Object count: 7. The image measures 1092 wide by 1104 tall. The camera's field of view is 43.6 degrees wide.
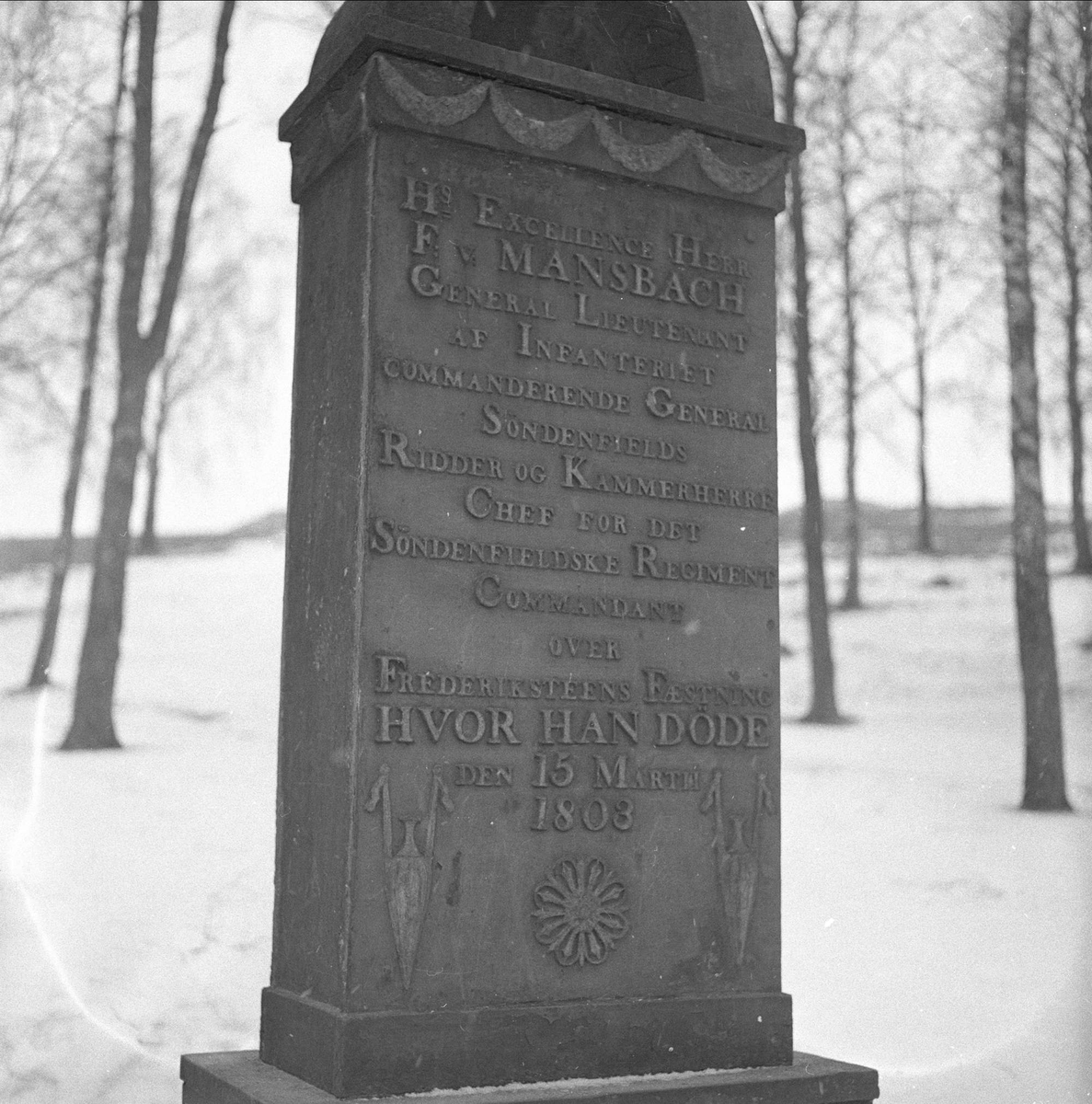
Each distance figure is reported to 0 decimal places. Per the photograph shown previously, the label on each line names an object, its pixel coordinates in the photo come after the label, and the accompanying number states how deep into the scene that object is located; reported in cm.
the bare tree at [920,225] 1338
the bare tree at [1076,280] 1119
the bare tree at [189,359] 1961
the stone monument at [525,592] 401
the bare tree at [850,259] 1464
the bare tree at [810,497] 1395
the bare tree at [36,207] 1311
